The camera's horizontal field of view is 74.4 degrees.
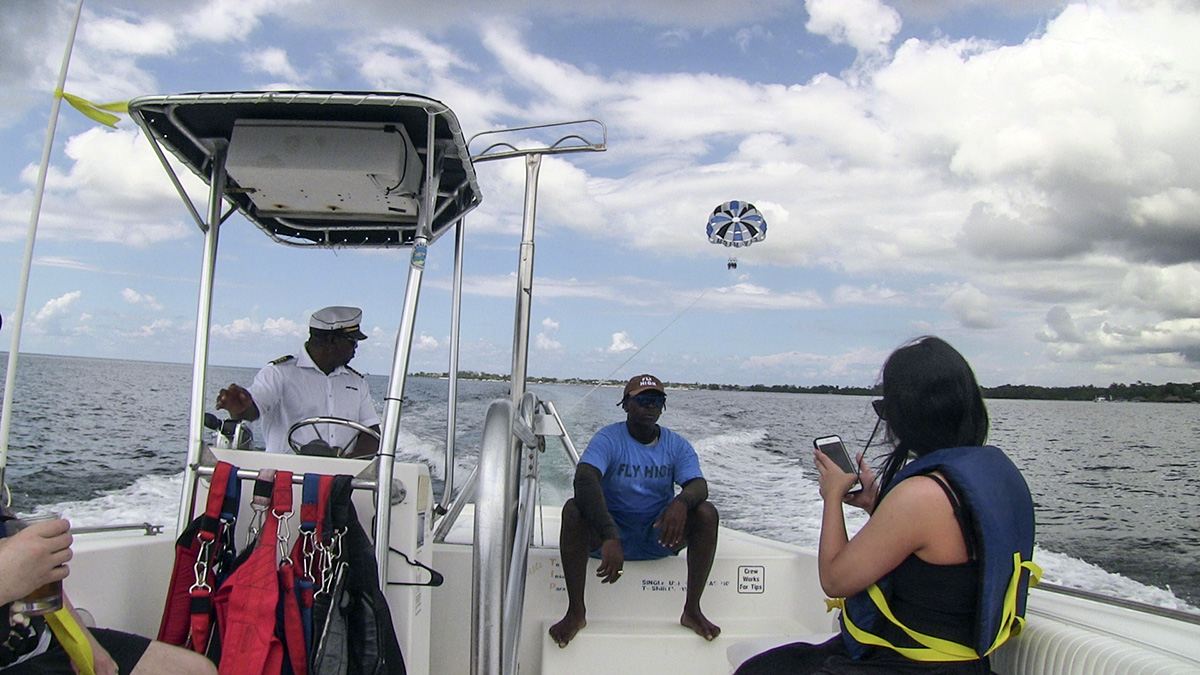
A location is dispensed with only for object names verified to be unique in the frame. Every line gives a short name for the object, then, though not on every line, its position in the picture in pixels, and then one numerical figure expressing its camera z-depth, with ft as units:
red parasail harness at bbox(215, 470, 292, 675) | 5.85
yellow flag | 6.45
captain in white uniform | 9.36
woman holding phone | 4.48
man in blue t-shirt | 8.41
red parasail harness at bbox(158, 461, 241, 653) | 6.06
